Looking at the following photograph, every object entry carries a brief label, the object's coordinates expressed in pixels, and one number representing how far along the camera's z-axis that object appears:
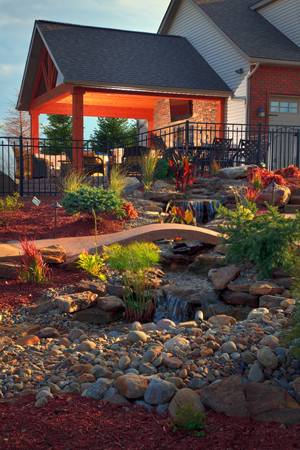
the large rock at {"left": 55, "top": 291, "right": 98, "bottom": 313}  4.43
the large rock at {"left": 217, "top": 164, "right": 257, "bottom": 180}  10.02
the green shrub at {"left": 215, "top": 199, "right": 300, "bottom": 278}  4.61
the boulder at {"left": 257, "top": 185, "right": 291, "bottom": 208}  8.50
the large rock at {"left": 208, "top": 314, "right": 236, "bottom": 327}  4.00
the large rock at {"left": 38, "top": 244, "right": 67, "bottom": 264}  5.23
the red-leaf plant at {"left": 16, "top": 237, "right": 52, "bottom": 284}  4.85
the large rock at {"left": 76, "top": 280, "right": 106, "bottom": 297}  4.80
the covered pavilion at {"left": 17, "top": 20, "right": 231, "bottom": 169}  12.41
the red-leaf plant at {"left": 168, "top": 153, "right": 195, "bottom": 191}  9.42
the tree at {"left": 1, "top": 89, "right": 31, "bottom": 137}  25.28
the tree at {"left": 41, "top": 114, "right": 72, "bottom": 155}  26.78
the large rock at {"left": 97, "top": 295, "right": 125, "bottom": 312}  4.56
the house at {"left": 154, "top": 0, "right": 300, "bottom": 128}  13.35
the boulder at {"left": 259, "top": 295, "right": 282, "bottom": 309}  4.29
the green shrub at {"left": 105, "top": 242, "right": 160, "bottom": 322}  4.58
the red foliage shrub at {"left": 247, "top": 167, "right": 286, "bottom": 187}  8.83
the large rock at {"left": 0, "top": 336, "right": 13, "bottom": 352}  3.50
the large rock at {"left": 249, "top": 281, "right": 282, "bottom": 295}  4.54
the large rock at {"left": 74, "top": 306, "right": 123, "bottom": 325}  4.50
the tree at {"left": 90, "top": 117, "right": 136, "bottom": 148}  26.81
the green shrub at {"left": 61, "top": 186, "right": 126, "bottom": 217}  6.46
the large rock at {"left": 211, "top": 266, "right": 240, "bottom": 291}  5.00
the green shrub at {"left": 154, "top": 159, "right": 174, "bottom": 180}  10.15
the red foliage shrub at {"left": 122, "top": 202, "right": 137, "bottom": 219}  7.63
